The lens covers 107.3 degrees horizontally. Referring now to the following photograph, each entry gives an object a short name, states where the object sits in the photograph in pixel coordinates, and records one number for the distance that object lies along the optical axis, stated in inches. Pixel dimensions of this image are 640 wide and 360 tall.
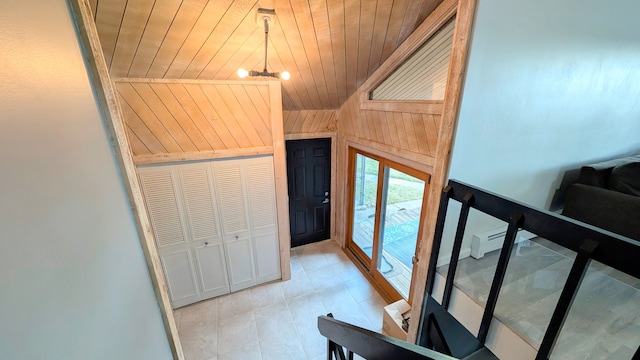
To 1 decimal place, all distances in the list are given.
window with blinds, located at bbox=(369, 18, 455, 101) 82.9
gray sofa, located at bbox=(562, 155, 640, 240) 73.1
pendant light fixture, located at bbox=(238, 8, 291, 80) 73.0
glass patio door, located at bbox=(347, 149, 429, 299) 111.5
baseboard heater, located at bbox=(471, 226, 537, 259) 74.9
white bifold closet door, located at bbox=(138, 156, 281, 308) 109.3
